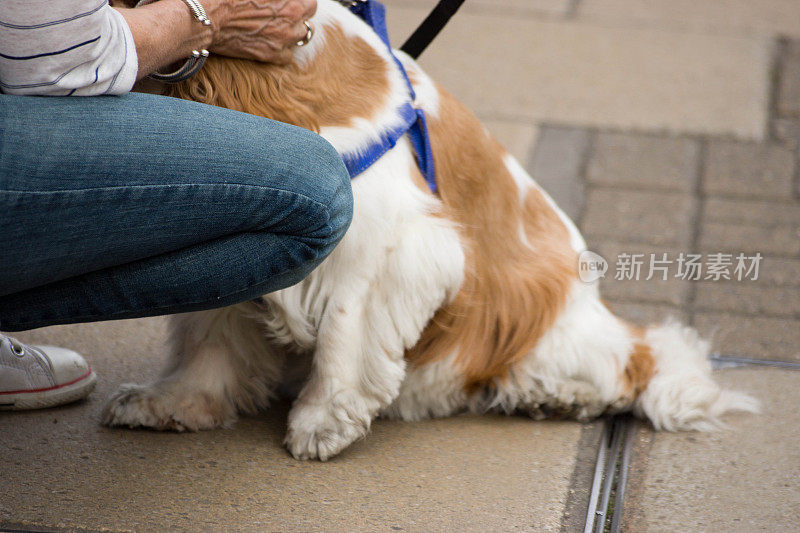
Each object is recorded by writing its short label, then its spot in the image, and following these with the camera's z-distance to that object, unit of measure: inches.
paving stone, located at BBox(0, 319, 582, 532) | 163.5
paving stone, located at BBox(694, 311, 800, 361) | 236.5
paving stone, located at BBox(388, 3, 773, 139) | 379.9
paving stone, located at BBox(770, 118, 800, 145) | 358.9
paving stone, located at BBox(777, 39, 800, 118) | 383.2
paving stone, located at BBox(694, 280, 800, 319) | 256.8
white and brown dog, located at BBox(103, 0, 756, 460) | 177.2
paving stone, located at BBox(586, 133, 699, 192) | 330.0
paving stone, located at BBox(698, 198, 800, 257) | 288.5
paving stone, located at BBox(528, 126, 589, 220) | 317.1
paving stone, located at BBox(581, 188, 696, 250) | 295.3
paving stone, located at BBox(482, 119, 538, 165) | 345.1
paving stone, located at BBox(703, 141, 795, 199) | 323.6
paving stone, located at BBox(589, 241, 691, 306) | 264.4
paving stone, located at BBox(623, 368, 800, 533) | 169.6
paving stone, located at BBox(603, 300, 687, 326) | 253.0
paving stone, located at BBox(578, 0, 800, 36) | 467.8
